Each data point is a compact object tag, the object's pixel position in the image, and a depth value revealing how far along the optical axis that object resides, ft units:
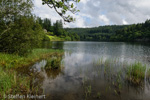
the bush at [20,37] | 45.06
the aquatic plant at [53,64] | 43.03
